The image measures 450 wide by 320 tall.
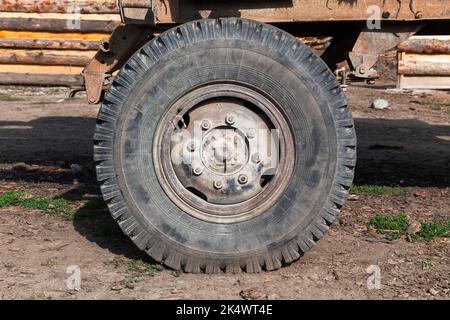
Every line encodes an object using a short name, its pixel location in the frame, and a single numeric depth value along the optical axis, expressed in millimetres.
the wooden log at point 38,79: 7520
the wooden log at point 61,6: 13883
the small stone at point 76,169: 7602
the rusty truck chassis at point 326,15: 4824
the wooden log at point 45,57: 11789
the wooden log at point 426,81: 13688
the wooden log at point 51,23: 13578
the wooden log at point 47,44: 12617
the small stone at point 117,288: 4379
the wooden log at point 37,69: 12609
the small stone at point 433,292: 4324
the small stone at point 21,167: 7754
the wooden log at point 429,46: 13688
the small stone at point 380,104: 12375
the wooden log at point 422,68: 13445
